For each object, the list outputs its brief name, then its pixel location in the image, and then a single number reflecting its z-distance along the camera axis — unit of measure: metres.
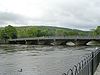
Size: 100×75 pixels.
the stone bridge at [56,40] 43.66
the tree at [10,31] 59.00
